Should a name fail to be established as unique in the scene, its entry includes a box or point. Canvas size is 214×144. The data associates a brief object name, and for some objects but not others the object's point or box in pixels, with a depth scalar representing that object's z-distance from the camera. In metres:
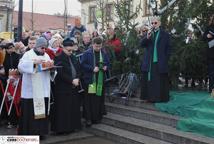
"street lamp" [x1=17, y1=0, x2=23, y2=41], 11.34
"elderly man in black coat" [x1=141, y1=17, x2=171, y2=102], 8.98
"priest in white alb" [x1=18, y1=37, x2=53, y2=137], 7.83
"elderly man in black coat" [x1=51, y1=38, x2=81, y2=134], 8.41
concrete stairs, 7.39
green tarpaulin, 7.39
